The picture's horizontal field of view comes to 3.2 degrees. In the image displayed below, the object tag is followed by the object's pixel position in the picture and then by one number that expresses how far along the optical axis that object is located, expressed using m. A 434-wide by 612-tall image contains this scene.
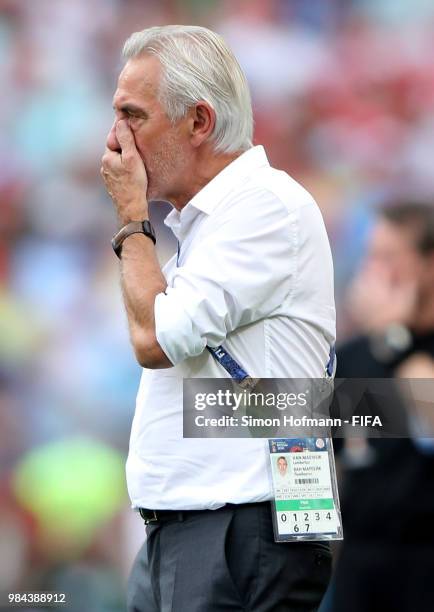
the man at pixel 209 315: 12.26
